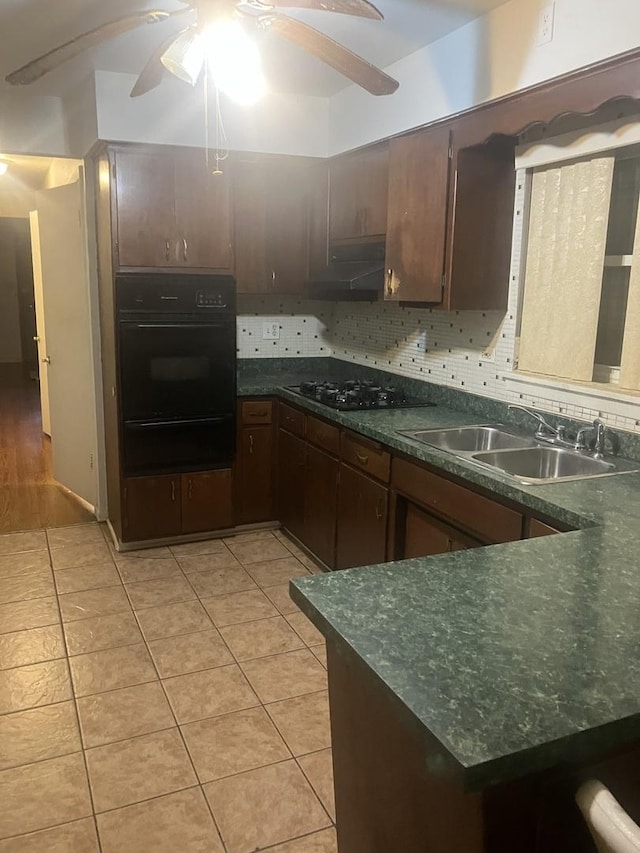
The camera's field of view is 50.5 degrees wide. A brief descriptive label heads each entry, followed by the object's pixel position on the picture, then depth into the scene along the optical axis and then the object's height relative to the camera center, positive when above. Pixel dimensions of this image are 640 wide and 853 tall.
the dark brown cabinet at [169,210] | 3.52 +0.44
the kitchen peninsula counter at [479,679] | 0.97 -0.59
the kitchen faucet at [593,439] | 2.47 -0.51
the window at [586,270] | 2.39 +0.13
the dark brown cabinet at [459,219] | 2.80 +0.34
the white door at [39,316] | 5.87 -0.21
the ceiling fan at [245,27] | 1.81 +0.73
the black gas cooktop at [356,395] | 3.41 -0.51
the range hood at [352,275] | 3.46 +0.12
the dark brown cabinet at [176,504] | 3.83 -1.19
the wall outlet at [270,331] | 4.46 -0.22
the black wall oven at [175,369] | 3.62 -0.41
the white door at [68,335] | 4.21 -0.28
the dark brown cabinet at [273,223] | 3.94 +0.43
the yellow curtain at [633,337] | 2.27 -0.11
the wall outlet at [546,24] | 2.28 +0.93
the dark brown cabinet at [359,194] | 3.38 +0.54
